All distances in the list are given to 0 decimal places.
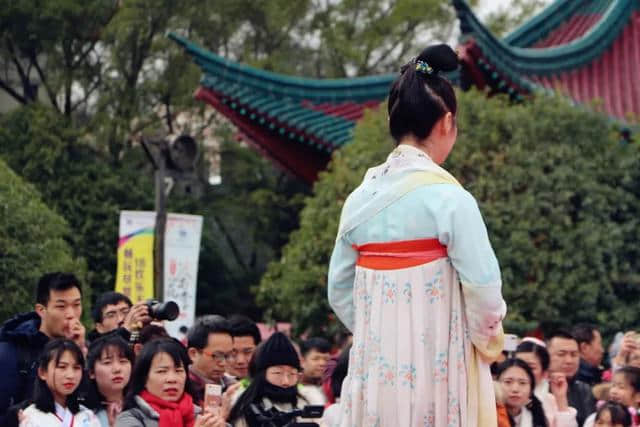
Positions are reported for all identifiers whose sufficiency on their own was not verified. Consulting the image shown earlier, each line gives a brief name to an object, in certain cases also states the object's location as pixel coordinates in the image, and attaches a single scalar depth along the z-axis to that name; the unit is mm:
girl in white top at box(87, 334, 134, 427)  10199
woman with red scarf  9393
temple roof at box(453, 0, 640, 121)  24071
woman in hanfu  6933
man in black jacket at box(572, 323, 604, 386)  15243
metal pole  18072
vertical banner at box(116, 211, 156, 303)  18750
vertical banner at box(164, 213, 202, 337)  19259
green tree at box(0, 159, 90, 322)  17623
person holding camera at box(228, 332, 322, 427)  9999
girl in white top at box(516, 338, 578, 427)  11860
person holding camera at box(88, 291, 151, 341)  11787
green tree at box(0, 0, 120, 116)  31707
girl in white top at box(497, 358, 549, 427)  11133
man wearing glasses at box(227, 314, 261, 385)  11407
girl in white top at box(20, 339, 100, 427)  9648
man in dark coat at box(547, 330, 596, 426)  13260
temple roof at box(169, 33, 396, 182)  27012
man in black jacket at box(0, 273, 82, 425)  10042
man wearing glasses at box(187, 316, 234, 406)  11030
